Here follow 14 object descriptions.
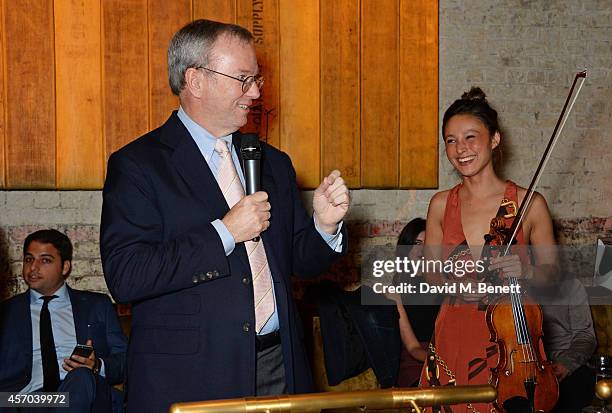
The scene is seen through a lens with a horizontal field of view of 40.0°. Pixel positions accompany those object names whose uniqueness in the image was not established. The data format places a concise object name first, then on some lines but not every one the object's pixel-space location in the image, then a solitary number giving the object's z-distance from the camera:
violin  2.89
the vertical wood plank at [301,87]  4.94
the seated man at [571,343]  3.95
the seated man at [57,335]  3.83
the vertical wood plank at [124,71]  4.60
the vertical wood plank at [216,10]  4.73
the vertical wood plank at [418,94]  5.13
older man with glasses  2.06
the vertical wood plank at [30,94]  4.43
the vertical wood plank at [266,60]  4.84
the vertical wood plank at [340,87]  5.01
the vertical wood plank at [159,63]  4.65
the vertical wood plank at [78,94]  4.54
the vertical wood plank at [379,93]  5.06
